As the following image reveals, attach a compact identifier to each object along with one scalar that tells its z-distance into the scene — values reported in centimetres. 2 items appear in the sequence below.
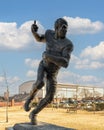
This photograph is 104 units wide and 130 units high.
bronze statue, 830
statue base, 811
